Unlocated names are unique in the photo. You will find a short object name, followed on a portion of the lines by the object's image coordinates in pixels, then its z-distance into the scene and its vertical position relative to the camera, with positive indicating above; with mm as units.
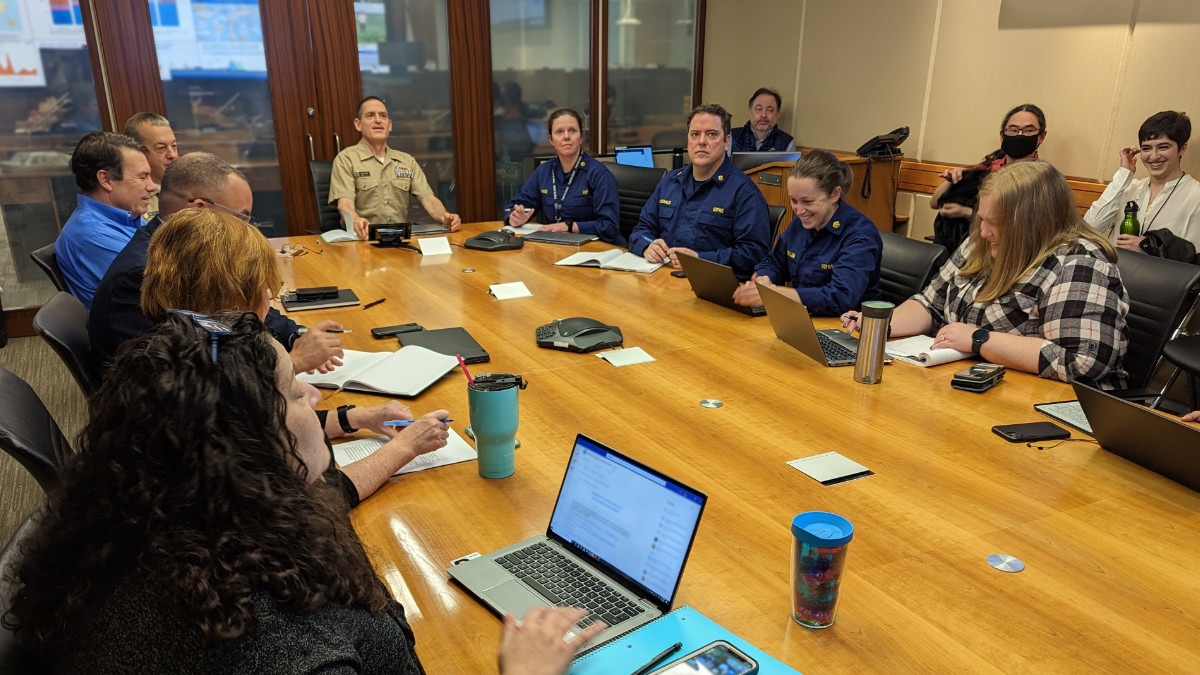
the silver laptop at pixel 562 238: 4031 -795
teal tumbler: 1585 -659
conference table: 1179 -785
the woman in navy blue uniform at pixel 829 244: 2848 -610
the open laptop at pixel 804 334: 2293 -737
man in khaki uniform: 4742 -618
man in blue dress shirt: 3037 -522
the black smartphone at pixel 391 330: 2581 -796
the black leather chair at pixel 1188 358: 2871 -966
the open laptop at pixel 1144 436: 1559 -690
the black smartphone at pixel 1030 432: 1828 -775
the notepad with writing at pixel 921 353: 2322 -787
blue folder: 1084 -755
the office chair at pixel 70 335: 2064 -689
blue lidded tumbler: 1156 -672
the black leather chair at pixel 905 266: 2953 -681
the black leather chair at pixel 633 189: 4848 -667
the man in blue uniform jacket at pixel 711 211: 3703 -616
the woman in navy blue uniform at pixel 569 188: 4547 -635
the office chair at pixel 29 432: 1444 -663
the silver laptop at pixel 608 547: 1161 -697
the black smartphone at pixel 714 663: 1034 -726
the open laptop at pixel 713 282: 2803 -709
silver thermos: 2119 -675
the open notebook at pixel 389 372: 2111 -779
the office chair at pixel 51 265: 2996 -703
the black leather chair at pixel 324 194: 4832 -706
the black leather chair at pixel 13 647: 933 -642
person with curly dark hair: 804 -477
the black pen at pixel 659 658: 1082 -756
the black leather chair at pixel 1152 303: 2369 -648
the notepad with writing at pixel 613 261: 3504 -797
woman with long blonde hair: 2217 -590
